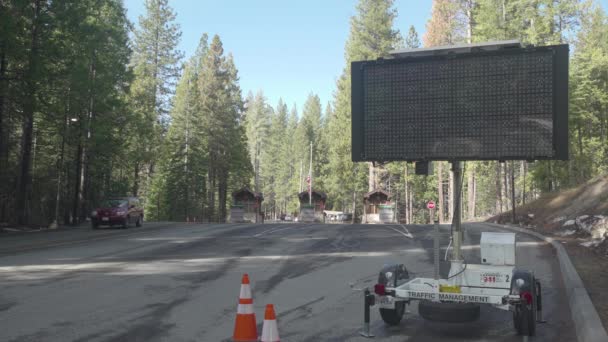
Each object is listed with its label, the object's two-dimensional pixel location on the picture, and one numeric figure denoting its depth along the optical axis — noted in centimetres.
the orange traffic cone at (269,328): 513
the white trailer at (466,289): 626
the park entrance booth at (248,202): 5397
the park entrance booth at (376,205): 4816
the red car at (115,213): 2853
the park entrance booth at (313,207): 5312
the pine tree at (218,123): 6153
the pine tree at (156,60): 5588
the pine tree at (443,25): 4953
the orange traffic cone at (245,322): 579
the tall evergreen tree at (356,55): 5738
